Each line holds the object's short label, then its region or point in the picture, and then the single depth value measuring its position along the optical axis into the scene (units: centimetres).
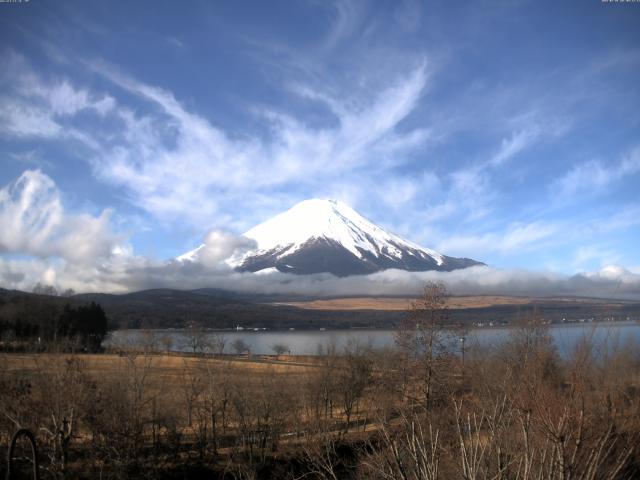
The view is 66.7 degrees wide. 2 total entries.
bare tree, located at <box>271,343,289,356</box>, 9560
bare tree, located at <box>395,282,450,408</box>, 2656
